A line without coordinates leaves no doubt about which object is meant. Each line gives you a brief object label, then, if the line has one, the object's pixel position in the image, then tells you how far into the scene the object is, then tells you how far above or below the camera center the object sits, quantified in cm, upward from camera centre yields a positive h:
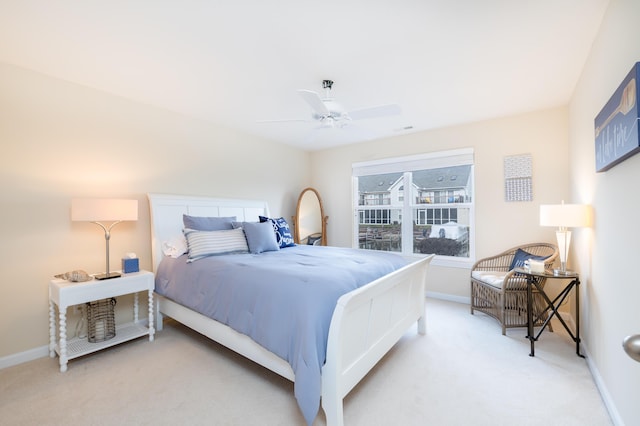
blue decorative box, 282 -51
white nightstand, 233 -72
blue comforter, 162 -59
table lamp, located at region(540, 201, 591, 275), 230 -10
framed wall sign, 131 +44
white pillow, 310 -37
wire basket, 263 -99
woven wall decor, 357 +38
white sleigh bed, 162 -87
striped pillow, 291 -32
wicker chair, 297 -89
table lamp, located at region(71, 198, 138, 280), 245 +4
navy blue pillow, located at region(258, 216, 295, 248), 371 -27
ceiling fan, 238 +88
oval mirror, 498 -16
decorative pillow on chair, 325 -58
